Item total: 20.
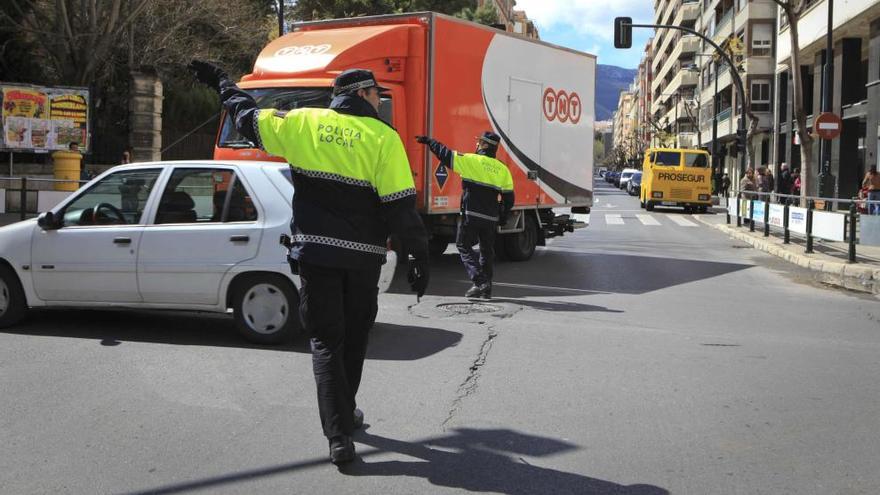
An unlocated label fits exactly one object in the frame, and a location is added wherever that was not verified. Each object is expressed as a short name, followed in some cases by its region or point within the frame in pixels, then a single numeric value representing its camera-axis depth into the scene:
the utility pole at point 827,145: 20.89
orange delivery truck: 10.82
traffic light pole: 28.52
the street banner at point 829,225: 13.65
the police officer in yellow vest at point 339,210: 4.19
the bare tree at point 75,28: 25.05
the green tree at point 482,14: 38.31
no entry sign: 20.30
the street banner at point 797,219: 15.55
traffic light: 27.36
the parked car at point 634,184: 55.04
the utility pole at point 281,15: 23.79
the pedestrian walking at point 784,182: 31.97
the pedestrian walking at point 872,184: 21.70
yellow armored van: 32.81
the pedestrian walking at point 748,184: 25.66
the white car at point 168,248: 6.94
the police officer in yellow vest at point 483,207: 9.79
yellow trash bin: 21.80
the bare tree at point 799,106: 21.16
